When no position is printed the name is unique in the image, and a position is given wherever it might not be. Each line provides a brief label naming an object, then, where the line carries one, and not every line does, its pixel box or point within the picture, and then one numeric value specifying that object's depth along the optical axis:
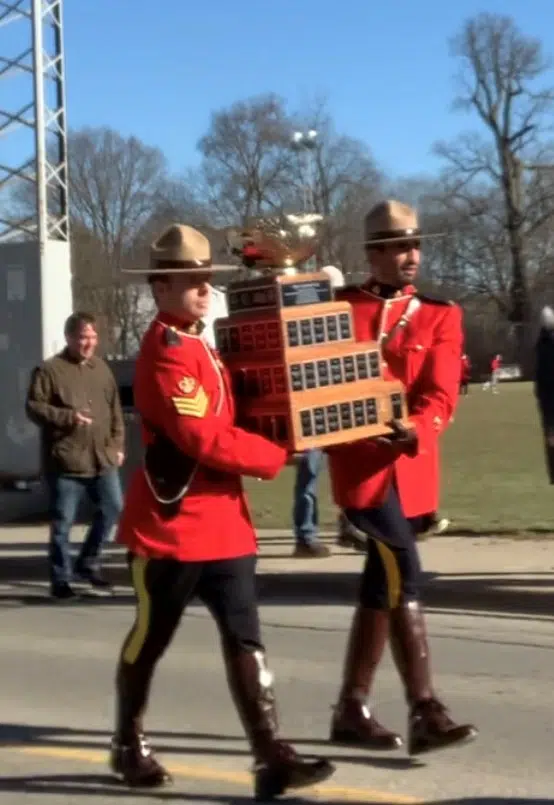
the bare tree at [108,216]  50.00
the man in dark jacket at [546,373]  9.86
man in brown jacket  10.72
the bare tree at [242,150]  29.68
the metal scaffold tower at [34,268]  16.55
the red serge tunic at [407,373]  5.95
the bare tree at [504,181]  76.81
